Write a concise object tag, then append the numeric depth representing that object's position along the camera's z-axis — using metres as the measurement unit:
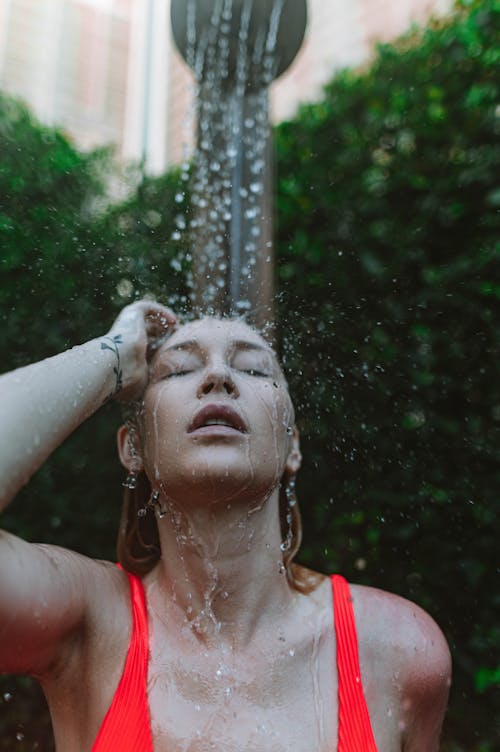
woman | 0.88
